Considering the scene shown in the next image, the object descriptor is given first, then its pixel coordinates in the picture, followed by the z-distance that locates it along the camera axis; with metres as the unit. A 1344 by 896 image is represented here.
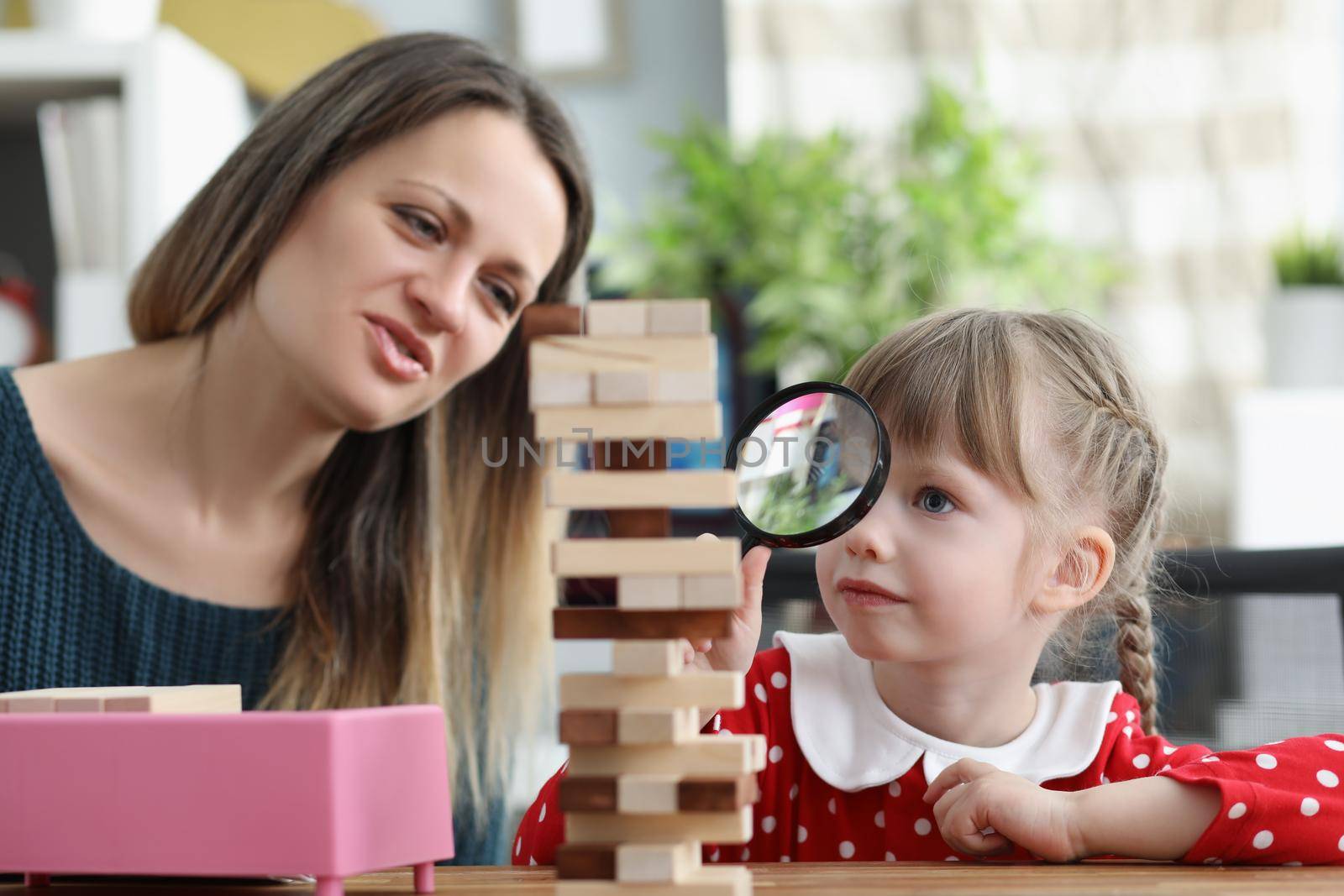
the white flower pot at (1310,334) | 2.77
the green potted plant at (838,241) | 2.70
